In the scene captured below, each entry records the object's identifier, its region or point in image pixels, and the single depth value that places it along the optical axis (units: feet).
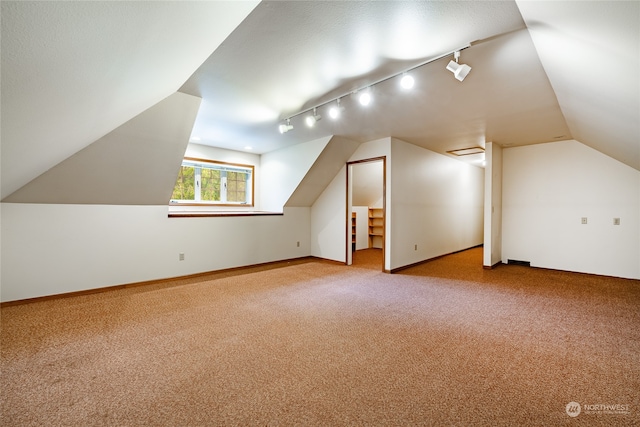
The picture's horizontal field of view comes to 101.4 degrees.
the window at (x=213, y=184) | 16.94
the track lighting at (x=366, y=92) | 6.61
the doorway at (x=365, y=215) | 17.24
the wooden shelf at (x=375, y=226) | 24.97
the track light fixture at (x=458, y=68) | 6.54
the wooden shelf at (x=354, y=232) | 23.06
